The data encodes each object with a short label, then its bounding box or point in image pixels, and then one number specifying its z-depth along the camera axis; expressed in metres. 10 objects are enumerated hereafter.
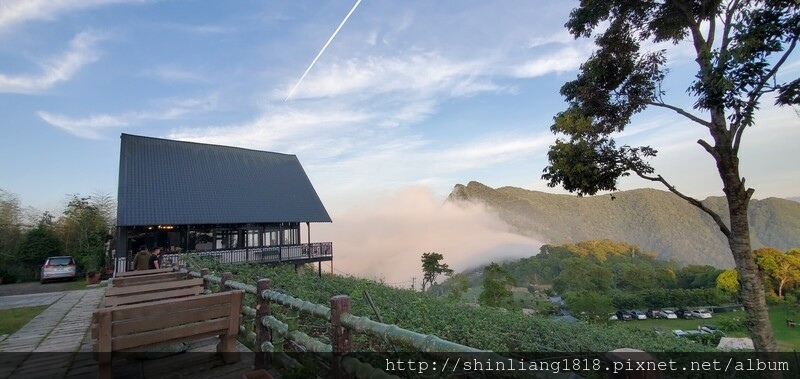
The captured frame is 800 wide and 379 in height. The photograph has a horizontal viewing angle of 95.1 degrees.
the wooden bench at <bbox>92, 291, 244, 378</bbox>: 2.92
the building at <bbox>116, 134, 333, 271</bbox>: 18.14
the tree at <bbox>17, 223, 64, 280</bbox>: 22.80
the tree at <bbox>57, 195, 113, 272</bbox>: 23.52
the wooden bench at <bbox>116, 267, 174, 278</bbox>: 6.66
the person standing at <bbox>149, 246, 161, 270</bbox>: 11.78
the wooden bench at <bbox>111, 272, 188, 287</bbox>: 5.71
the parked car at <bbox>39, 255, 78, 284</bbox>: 18.75
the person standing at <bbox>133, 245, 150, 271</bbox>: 10.69
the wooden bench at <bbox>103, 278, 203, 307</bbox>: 4.54
